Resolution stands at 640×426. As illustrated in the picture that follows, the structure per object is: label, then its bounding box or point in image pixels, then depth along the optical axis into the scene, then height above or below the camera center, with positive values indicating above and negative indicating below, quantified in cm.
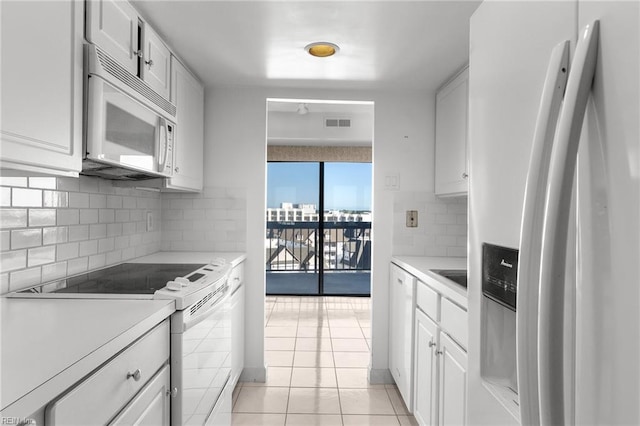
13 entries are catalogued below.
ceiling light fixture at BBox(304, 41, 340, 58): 207 +94
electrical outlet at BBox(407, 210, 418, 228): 286 -1
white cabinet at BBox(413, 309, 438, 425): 184 -80
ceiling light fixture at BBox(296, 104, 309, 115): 424 +123
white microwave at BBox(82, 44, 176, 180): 137 +39
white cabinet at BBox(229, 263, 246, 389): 237 -70
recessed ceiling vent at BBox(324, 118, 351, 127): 471 +118
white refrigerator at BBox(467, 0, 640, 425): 51 +0
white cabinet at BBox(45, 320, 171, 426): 80 -45
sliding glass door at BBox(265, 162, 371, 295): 564 -16
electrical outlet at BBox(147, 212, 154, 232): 262 -5
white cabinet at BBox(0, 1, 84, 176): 103 +39
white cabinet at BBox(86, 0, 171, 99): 141 +76
